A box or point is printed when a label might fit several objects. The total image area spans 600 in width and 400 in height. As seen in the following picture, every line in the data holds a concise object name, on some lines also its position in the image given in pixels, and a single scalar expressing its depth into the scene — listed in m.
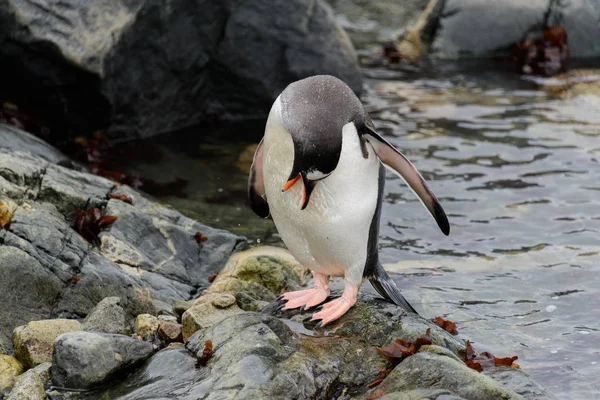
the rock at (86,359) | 9.82
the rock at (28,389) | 9.64
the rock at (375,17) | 33.72
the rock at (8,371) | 10.12
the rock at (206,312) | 11.18
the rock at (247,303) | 12.17
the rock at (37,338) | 10.61
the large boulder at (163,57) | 19.64
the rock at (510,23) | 29.45
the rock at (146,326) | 11.27
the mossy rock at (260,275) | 13.47
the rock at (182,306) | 12.37
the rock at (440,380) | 9.32
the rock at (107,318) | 11.11
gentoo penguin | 10.26
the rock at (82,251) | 11.85
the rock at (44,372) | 9.98
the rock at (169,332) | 11.22
